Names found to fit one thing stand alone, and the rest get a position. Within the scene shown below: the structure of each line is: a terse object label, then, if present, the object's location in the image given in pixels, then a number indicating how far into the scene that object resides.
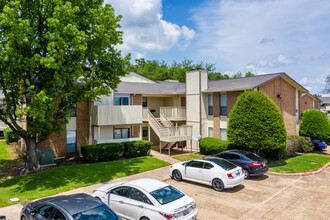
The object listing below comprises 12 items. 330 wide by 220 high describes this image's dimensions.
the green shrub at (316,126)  24.95
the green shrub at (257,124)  17.75
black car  14.86
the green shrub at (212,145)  20.73
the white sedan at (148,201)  7.95
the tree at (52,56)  12.70
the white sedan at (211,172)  12.59
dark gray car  6.77
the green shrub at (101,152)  18.58
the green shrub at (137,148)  20.67
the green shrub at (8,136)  24.57
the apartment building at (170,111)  20.69
